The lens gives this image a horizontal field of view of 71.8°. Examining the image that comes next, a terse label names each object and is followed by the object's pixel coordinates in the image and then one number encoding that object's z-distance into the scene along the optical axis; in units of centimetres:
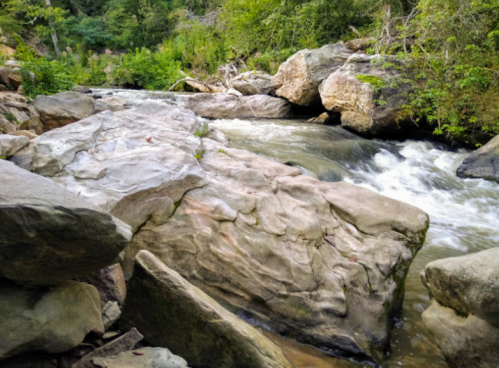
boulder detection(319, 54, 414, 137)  908
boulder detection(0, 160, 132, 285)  171
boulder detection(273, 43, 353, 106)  1111
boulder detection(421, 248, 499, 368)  250
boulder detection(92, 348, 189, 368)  196
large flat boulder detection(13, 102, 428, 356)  306
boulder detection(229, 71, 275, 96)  1327
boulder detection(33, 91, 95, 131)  578
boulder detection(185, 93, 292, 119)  1174
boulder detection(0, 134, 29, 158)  325
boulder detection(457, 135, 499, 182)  754
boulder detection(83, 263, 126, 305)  260
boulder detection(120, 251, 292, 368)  227
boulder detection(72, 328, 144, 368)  198
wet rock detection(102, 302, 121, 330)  234
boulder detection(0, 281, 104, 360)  185
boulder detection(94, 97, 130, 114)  674
